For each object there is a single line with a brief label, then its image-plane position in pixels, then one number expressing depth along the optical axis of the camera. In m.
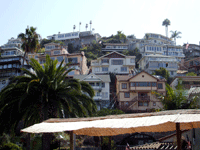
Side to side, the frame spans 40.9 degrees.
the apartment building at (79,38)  119.56
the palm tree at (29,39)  48.31
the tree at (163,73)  70.81
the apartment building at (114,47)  101.19
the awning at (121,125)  8.59
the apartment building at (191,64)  80.89
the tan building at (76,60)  72.51
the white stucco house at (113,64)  74.62
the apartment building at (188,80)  64.31
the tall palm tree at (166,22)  145.50
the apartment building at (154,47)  96.25
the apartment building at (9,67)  62.91
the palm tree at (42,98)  19.08
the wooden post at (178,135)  9.39
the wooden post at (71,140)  11.12
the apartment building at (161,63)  78.12
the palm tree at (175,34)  133.50
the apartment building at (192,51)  110.73
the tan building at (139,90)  57.75
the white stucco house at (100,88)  58.59
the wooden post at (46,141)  18.66
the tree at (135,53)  94.56
